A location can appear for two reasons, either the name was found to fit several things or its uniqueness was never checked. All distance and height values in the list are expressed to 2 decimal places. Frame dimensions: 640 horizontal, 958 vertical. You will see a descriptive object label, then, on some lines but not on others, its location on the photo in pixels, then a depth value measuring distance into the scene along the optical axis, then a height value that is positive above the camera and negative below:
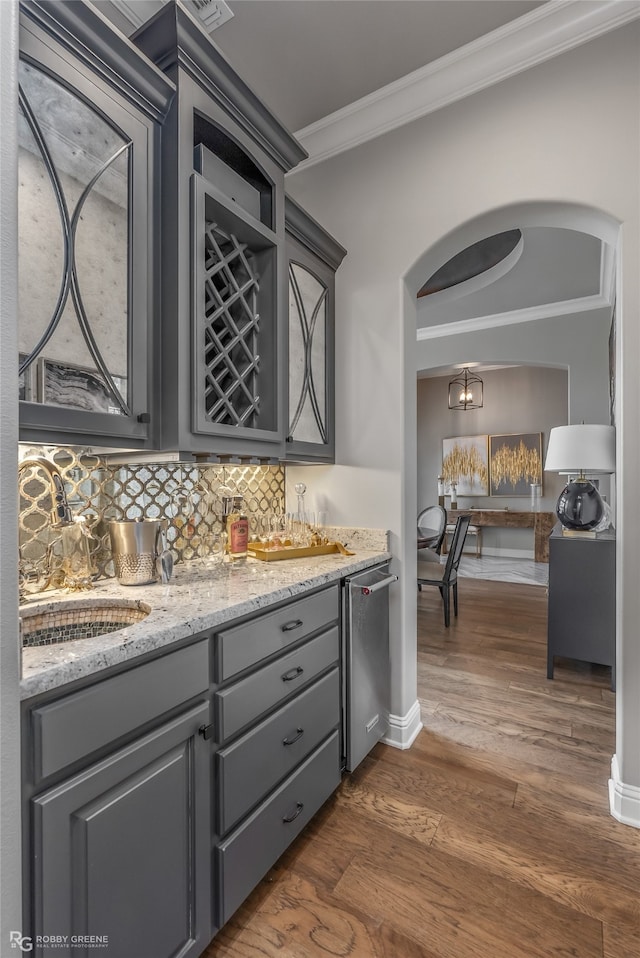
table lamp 2.86 +0.09
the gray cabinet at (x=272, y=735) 1.26 -0.81
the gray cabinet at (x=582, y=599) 2.91 -0.78
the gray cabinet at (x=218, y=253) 1.49 +0.84
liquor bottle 2.07 -0.26
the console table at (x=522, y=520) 6.85 -0.65
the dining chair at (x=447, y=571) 3.96 -0.82
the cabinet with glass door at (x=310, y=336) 2.14 +0.71
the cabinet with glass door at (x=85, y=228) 1.17 +0.71
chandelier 7.80 +1.53
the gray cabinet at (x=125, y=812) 0.85 -0.69
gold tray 2.04 -0.33
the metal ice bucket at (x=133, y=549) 1.50 -0.23
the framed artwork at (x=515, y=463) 7.36 +0.25
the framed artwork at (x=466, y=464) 7.77 +0.24
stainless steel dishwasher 1.87 -0.79
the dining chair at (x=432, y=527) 5.12 -0.60
